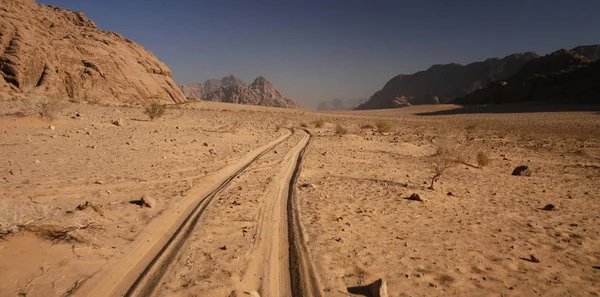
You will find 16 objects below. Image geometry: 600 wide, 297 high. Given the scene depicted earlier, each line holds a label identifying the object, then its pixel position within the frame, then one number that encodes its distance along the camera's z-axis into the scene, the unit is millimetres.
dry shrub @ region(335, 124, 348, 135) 17375
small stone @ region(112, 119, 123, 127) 14455
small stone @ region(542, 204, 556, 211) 6425
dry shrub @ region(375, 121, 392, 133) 19750
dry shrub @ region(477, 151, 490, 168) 10227
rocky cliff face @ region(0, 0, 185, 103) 31094
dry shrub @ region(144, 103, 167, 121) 17894
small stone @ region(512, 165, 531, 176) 9367
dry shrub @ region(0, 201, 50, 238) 3540
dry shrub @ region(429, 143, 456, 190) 8802
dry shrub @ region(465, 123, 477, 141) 19294
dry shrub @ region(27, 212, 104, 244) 3885
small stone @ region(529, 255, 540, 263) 4238
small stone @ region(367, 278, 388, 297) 3314
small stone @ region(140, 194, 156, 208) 5526
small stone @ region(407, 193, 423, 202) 6761
